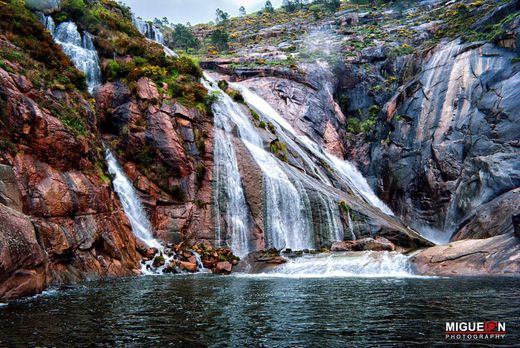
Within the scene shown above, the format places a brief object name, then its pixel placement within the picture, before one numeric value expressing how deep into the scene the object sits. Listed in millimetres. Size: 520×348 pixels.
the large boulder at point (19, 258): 11461
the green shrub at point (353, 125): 56562
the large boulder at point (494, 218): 22300
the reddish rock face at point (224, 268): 22922
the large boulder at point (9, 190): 13842
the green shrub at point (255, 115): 40500
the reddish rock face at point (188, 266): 22594
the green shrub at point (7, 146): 17508
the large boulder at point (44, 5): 33781
